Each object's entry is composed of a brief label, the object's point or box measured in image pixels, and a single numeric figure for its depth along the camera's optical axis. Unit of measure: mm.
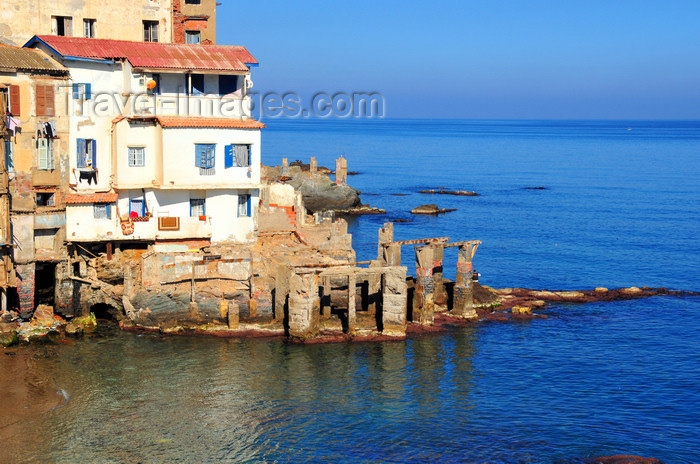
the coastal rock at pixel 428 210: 103500
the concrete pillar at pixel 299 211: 58956
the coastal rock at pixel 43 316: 46688
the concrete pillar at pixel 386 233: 59156
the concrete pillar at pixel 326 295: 48781
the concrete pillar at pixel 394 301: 46625
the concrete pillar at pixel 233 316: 47344
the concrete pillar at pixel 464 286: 51219
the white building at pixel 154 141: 49719
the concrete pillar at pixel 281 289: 46906
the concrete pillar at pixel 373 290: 50094
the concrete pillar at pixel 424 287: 49250
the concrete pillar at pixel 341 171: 107500
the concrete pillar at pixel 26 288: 46781
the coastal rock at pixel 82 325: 46375
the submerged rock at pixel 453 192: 126356
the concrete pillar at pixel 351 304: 46438
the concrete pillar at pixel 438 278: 52281
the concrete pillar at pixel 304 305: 45094
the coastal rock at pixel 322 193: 101250
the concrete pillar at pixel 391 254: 51094
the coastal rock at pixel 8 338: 43938
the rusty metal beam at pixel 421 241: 51219
